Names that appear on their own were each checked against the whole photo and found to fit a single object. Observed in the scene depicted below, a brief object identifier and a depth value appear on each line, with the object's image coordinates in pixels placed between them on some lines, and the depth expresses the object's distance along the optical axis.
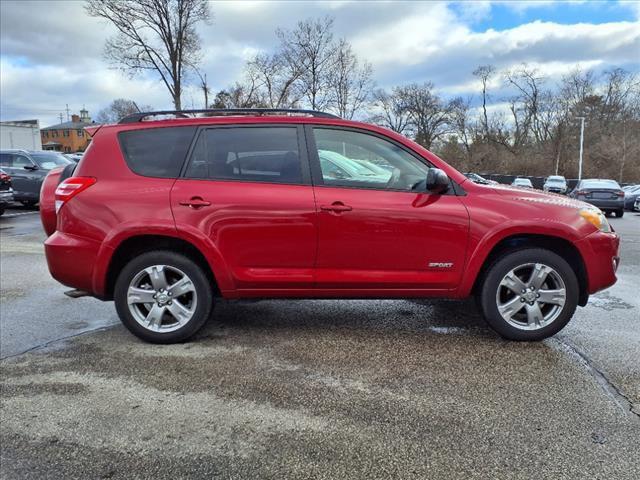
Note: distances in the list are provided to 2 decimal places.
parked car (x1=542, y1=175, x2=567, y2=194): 37.19
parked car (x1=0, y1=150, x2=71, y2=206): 15.27
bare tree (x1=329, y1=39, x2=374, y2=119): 41.56
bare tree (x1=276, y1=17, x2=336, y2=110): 39.88
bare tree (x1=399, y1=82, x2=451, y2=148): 69.62
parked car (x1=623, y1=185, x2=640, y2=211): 21.55
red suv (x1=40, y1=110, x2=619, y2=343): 3.86
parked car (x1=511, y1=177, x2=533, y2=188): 39.78
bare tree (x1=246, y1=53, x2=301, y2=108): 38.81
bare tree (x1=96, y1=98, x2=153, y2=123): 65.14
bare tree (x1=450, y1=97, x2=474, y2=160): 72.12
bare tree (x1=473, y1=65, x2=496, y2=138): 71.12
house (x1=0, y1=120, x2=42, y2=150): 47.94
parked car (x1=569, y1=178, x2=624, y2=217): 17.67
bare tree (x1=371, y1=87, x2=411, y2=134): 69.06
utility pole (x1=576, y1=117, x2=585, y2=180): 50.63
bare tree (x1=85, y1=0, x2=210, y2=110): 31.70
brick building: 98.62
